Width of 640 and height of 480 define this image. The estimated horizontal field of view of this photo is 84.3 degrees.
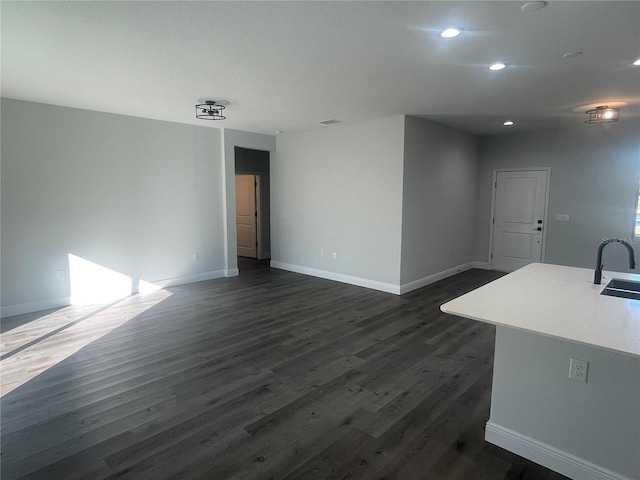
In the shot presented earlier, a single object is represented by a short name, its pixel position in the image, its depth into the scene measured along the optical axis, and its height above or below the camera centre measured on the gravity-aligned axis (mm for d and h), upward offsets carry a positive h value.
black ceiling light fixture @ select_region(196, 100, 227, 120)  4358 +1210
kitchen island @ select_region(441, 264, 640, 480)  1653 -912
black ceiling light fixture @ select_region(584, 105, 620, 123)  4574 +1191
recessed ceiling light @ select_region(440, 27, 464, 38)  2406 +1178
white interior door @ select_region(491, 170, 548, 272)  6477 -282
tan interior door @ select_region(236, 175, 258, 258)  8339 -301
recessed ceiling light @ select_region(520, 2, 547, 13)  2062 +1164
